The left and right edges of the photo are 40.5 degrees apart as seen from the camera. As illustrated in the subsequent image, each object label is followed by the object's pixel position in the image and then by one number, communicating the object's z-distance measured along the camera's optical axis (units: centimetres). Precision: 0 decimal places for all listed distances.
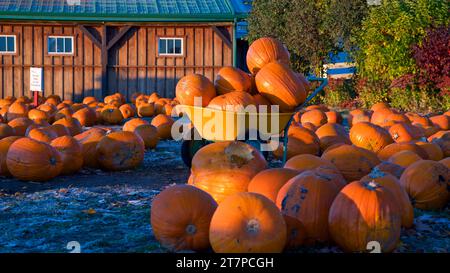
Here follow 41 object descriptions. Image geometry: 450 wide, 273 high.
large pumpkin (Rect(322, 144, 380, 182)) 585
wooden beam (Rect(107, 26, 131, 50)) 1964
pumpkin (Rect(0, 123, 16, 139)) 932
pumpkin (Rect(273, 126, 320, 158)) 863
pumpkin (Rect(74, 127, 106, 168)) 810
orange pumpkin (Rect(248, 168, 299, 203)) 472
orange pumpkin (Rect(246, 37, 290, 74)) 771
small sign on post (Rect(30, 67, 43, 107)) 1555
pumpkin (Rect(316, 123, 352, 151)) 909
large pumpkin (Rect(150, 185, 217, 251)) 425
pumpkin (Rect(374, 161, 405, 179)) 588
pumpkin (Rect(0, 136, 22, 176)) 741
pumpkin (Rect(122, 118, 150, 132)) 1027
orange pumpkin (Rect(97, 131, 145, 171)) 800
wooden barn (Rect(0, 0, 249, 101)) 1962
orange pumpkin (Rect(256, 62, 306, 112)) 724
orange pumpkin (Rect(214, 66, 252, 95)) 743
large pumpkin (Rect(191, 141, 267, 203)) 498
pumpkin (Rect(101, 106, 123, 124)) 1408
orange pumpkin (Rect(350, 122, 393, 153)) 862
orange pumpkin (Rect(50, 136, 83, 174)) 757
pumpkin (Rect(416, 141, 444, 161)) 721
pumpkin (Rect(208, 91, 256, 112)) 720
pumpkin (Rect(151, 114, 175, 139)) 1140
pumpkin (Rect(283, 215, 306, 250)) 429
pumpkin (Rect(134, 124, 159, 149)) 1002
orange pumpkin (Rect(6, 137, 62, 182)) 705
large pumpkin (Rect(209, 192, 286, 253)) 385
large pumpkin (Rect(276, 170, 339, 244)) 438
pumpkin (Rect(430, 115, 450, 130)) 1076
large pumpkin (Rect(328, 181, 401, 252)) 408
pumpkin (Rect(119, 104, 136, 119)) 1576
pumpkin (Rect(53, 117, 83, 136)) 1020
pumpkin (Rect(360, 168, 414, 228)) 474
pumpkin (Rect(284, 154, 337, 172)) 555
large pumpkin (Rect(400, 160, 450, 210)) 554
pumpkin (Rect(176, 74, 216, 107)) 749
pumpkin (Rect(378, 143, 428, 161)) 707
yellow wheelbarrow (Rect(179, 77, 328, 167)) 727
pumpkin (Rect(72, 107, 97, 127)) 1343
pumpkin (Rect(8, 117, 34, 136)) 982
